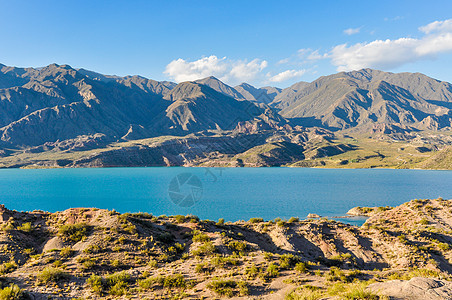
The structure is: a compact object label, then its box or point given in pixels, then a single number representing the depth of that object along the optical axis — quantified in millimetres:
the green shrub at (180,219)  53594
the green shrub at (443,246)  51500
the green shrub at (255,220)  64312
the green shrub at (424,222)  66806
